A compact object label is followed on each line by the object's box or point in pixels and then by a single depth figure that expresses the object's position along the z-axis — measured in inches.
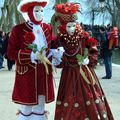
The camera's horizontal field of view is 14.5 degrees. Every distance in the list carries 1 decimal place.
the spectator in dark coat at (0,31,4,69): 699.9
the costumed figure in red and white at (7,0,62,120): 237.9
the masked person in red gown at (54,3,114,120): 242.1
